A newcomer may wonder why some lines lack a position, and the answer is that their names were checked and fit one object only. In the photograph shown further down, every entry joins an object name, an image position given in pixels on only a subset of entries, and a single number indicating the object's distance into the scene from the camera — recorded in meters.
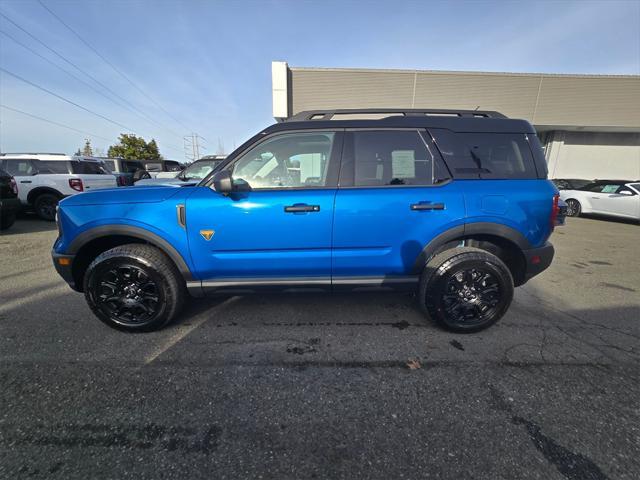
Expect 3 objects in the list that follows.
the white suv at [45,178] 7.84
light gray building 13.12
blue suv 2.48
